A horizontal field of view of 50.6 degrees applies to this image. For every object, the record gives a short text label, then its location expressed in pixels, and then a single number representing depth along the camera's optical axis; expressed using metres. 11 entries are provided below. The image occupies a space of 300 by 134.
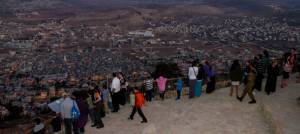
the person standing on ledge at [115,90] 9.72
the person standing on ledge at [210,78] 10.90
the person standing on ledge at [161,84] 10.70
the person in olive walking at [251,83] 9.71
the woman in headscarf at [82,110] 8.35
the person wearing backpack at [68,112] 8.10
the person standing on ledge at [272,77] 10.38
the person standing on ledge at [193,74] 10.36
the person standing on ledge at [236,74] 10.29
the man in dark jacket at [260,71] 10.60
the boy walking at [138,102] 8.91
